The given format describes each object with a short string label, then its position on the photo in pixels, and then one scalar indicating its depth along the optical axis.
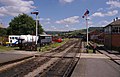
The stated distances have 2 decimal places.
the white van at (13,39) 23.90
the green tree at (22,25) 41.20
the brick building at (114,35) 20.76
